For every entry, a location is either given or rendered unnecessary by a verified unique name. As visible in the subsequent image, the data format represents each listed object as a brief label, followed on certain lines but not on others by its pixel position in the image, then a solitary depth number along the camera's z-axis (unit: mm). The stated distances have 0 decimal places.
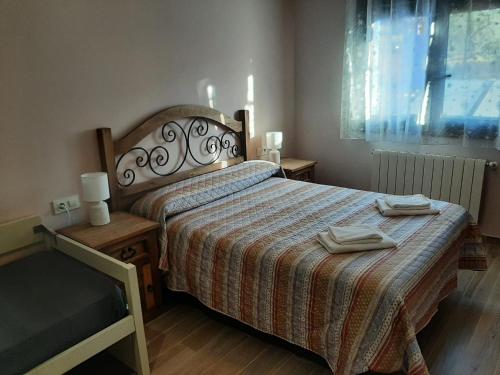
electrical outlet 2317
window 2902
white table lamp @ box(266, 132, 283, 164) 3639
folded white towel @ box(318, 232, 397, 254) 1902
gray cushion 1479
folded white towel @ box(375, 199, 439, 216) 2350
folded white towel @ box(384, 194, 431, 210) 2373
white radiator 3162
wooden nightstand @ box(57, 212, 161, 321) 2170
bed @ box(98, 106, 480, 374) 1653
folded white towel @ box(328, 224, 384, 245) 1939
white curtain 2943
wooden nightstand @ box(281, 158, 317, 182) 3617
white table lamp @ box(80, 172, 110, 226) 2238
